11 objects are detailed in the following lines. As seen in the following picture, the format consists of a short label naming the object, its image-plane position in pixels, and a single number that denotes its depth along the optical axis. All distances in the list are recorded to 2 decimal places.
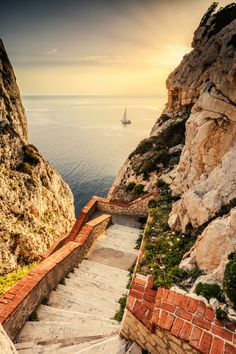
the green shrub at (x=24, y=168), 22.26
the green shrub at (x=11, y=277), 12.33
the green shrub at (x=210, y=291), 4.53
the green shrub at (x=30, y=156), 23.63
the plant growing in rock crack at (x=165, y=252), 5.71
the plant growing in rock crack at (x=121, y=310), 5.90
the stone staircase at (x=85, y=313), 4.75
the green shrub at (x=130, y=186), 17.78
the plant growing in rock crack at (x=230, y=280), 4.32
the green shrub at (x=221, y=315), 4.11
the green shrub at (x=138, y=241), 10.06
